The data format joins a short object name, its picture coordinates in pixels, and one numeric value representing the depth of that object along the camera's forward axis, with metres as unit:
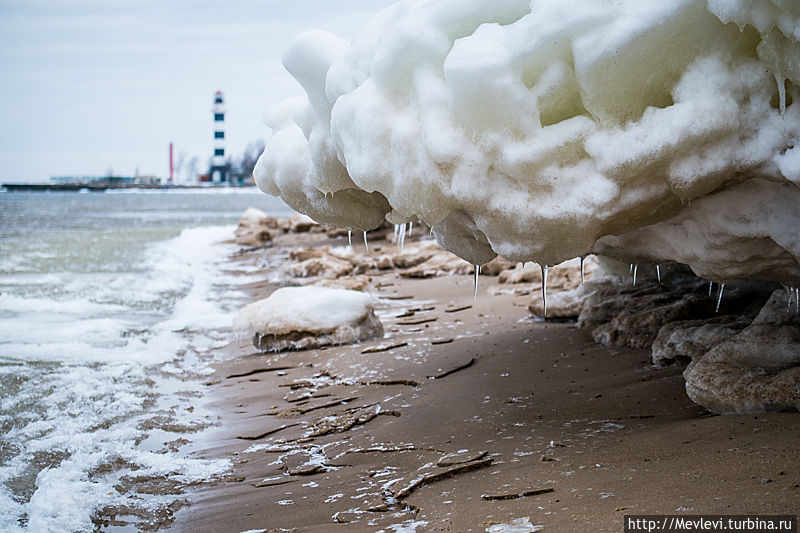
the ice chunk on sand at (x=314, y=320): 6.41
